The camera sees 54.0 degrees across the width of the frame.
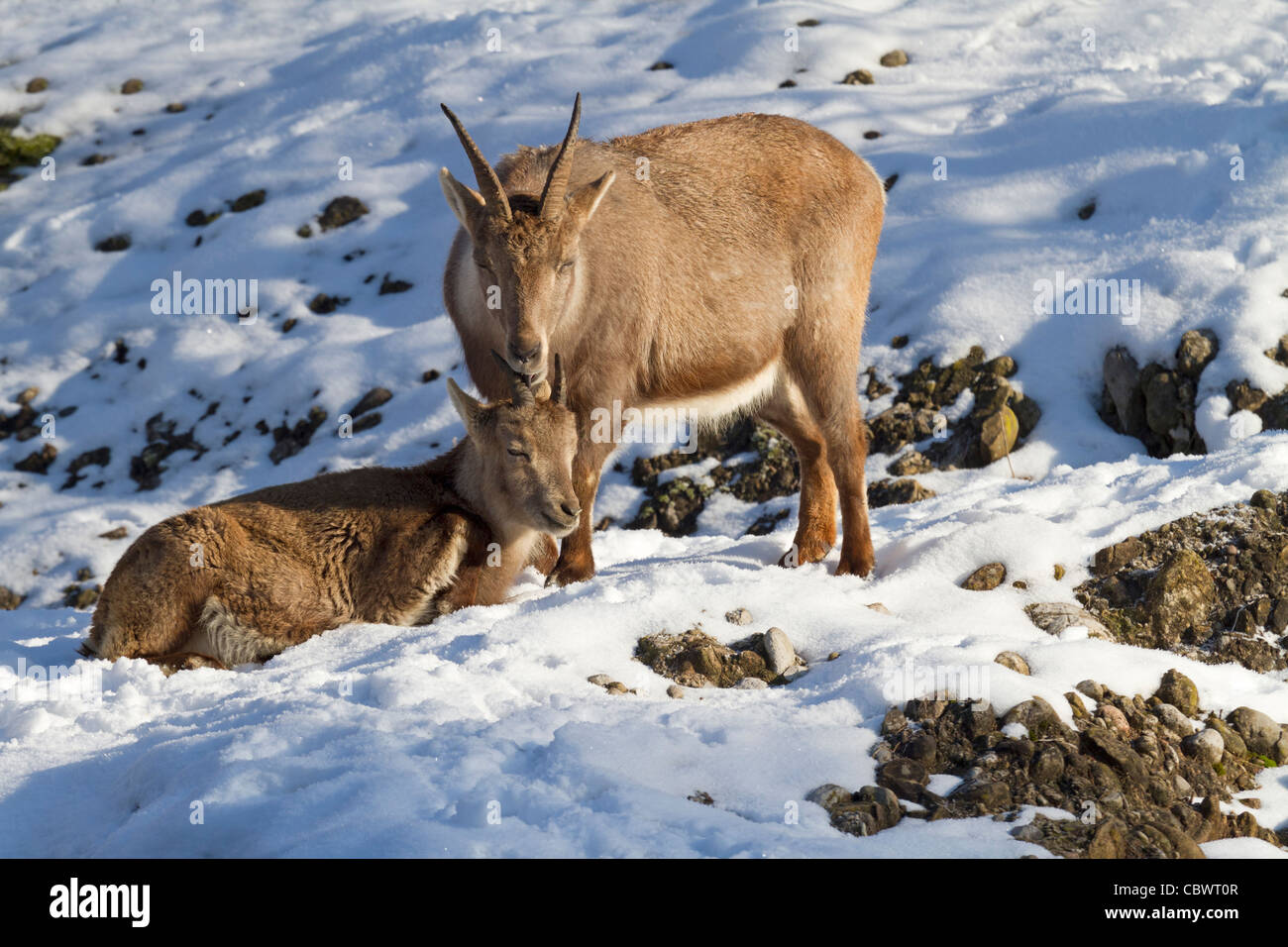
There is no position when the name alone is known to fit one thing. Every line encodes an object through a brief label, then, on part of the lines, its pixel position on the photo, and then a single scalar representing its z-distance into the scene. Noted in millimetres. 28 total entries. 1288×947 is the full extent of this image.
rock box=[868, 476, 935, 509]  9586
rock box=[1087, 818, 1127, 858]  3986
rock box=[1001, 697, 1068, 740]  4789
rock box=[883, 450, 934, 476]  10016
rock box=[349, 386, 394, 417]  12195
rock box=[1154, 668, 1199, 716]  5266
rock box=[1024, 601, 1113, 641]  6074
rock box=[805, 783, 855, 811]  4270
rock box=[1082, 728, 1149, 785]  4664
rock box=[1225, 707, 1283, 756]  5160
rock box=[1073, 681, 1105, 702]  5137
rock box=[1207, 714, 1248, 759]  5094
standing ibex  6934
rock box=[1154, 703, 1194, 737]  5090
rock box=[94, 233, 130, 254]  15391
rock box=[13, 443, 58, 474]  12758
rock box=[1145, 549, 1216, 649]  6336
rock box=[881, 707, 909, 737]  4781
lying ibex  6742
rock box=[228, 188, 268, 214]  15266
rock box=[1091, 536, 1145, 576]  6637
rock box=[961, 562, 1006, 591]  6617
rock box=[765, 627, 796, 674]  5672
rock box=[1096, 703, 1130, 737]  4953
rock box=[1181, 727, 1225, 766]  4969
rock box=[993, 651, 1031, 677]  5297
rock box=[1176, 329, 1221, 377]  9594
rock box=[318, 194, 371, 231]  14648
